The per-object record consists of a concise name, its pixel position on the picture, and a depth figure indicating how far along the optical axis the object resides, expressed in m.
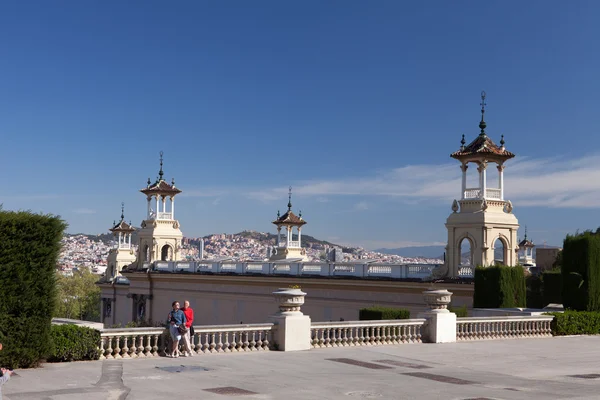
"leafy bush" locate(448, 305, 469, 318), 30.63
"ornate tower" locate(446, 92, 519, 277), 40.03
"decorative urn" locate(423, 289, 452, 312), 22.78
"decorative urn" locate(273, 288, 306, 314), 19.89
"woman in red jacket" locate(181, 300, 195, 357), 18.09
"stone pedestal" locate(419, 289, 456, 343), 22.70
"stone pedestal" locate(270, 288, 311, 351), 19.72
